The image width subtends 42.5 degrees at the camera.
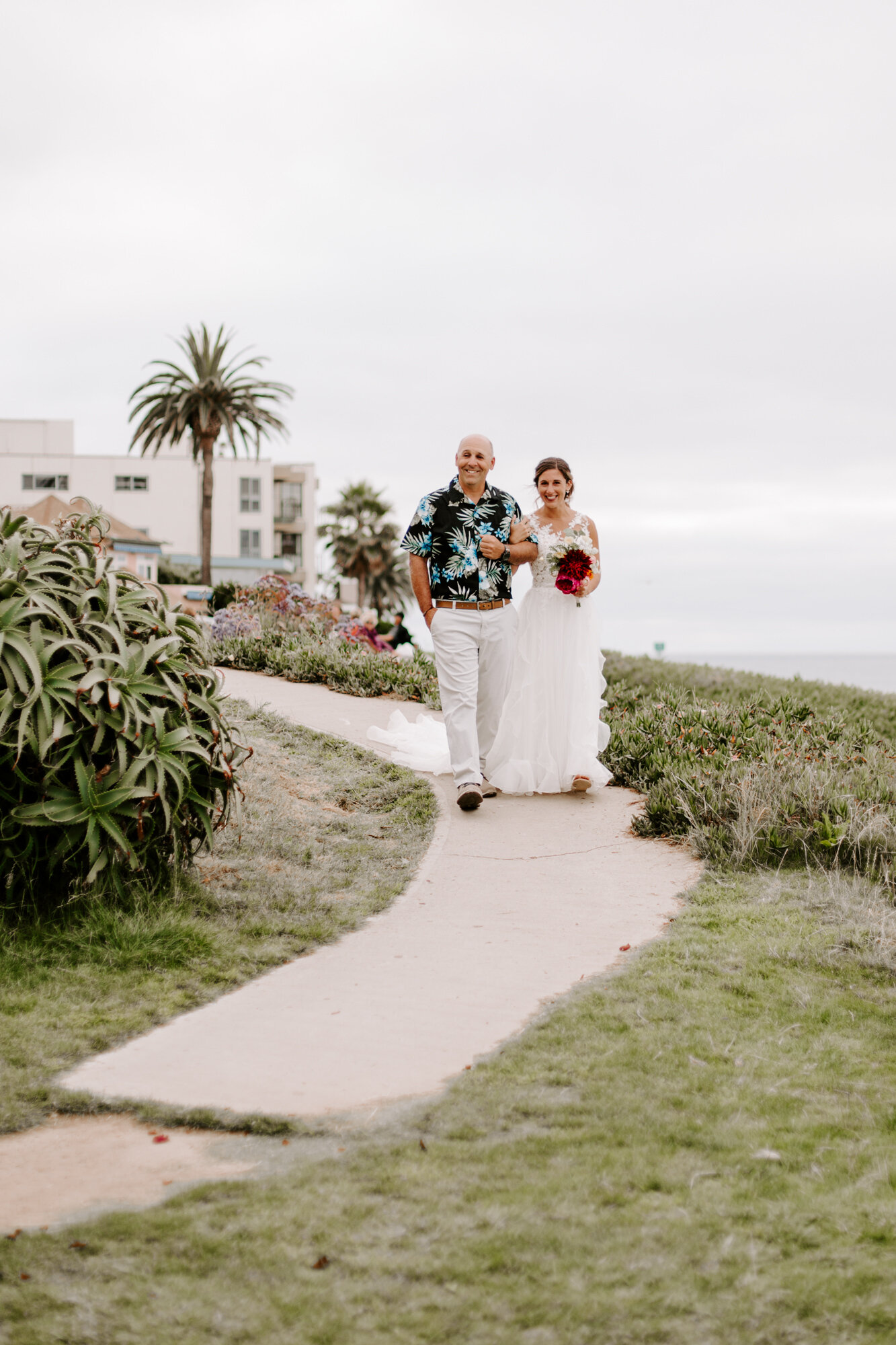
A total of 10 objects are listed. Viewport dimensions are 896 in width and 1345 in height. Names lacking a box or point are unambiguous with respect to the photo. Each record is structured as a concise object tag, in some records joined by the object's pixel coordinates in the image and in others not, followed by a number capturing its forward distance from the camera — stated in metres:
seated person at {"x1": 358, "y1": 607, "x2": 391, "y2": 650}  16.92
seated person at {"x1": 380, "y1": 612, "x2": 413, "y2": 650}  20.41
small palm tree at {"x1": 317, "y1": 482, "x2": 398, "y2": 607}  64.62
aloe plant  4.74
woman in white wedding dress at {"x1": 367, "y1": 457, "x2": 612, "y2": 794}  7.81
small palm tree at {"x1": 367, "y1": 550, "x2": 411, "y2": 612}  65.94
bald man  7.34
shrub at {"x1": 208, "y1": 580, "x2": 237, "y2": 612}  22.48
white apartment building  66.62
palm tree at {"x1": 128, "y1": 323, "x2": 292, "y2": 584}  39.41
